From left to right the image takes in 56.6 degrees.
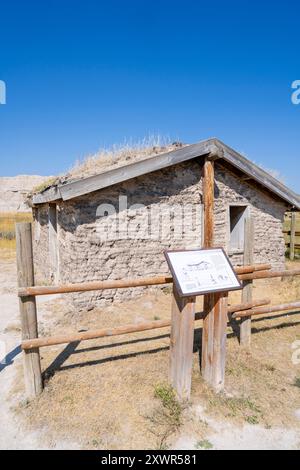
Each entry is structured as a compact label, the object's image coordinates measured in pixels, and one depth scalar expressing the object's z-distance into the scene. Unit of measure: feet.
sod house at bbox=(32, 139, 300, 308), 20.67
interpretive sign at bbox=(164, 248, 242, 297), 10.72
